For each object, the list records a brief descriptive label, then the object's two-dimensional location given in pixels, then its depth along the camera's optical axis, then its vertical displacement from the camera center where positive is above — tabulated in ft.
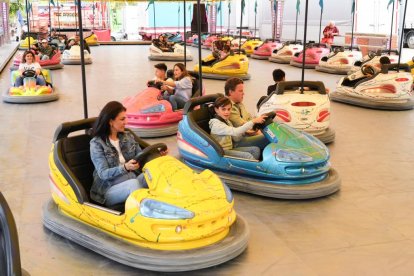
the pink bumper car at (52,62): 31.37 -2.85
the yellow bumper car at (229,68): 27.55 -2.67
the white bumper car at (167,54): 38.65 -2.73
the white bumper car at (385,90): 19.48 -2.64
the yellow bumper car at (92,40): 53.65 -2.47
